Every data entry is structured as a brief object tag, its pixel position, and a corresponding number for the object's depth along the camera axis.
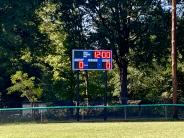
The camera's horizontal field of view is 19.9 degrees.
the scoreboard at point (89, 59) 34.84
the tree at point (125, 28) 43.84
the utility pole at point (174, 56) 37.59
